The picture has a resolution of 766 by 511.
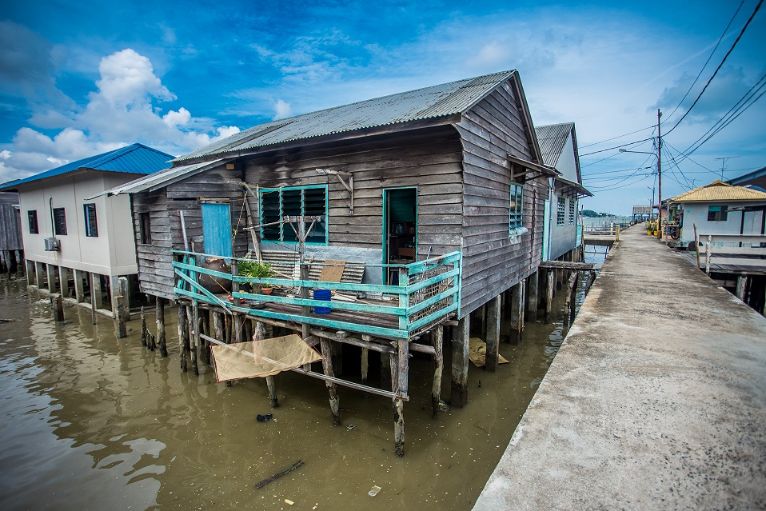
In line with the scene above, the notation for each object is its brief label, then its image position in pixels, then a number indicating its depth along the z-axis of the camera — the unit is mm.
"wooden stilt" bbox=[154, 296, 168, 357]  10805
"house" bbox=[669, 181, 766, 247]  18922
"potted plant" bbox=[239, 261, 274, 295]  8820
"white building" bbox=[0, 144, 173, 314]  14008
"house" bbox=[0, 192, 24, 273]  23664
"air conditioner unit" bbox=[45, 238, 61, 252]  16891
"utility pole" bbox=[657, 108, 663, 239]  33656
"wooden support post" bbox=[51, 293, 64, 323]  14023
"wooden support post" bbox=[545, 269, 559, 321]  14289
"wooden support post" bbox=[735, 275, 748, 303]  11398
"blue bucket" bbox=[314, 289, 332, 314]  7273
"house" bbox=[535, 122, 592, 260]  16031
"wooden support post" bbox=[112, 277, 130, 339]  12250
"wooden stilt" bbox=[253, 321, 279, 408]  7811
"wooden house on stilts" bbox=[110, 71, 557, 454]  7188
